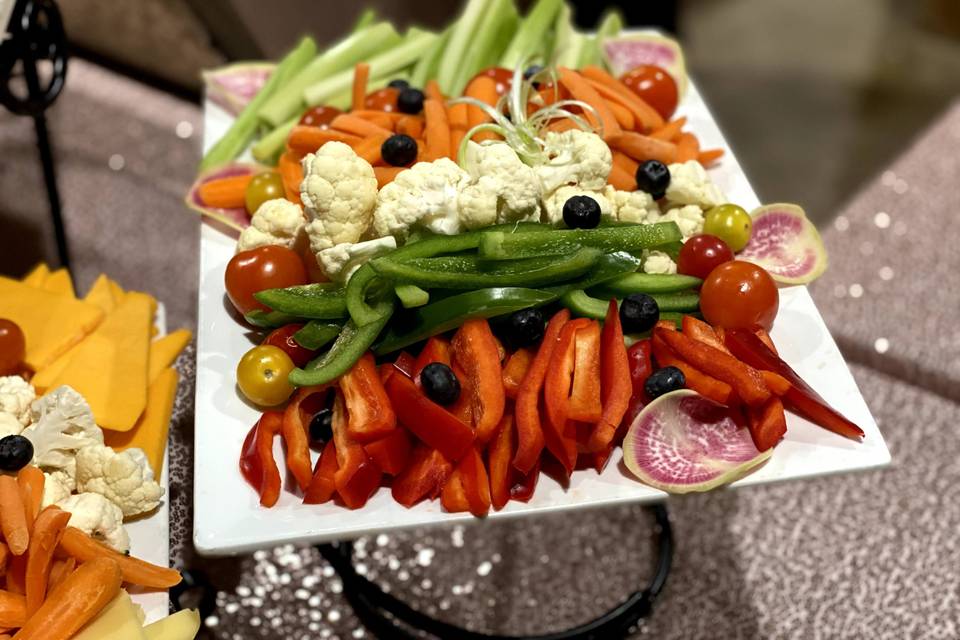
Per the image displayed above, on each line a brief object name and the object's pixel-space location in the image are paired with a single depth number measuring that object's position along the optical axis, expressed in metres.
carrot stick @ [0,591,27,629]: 0.41
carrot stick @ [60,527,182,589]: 0.43
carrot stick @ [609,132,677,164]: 0.58
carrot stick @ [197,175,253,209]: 0.59
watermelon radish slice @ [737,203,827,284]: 0.53
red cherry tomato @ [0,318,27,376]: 0.50
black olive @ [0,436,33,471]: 0.45
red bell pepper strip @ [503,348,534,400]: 0.47
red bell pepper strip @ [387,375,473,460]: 0.45
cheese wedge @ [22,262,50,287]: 0.59
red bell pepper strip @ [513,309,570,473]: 0.45
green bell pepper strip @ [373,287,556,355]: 0.47
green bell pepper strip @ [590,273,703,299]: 0.51
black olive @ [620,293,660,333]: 0.48
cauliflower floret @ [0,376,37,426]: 0.48
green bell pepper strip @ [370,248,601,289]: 0.47
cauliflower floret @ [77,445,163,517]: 0.46
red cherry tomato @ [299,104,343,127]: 0.62
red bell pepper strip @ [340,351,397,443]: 0.45
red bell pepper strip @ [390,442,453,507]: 0.45
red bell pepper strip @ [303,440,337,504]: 0.44
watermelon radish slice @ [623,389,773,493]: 0.44
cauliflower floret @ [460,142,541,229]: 0.49
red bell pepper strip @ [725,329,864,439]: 0.46
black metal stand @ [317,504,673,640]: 0.57
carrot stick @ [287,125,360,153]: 0.57
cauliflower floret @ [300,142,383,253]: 0.49
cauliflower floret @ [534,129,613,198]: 0.52
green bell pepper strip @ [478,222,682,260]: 0.48
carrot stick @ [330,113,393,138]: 0.58
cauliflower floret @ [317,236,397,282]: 0.49
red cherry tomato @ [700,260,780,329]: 0.49
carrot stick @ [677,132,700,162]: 0.60
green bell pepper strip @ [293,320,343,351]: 0.49
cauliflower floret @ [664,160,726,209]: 0.56
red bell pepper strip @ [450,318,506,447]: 0.45
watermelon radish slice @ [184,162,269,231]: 0.58
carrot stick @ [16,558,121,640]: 0.41
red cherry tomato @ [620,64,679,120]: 0.64
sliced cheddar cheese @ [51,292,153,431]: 0.50
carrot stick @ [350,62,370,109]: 0.64
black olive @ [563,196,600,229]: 0.50
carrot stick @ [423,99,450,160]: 0.56
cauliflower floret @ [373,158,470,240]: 0.49
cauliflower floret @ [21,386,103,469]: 0.46
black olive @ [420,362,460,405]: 0.45
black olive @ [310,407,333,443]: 0.47
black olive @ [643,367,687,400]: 0.46
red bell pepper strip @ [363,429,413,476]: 0.45
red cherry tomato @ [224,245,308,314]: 0.51
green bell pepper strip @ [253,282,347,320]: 0.49
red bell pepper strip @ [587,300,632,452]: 0.45
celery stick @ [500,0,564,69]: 0.69
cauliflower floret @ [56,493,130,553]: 0.44
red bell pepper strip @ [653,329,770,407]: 0.45
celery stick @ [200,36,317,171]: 0.65
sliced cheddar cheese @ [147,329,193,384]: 0.55
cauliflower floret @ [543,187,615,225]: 0.52
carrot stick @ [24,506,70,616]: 0.42
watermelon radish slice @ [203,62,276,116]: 0.68
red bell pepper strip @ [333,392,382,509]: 0.44
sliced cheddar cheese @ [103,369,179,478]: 0.50
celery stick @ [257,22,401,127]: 0.66
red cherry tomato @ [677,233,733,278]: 0.51
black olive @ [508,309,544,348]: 0.48
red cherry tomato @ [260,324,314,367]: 0.50
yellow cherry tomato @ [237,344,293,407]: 0.47
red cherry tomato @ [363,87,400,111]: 0.63
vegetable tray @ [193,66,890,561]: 0.44
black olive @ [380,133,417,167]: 0.55
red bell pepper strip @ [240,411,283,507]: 0.45
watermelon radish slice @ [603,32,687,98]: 0.69
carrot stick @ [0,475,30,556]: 0.42
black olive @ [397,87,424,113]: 0.61
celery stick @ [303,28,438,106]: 0.67
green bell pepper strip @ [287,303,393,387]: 0.46
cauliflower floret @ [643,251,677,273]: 0.52
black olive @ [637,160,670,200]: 0.55
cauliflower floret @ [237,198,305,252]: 0.54
